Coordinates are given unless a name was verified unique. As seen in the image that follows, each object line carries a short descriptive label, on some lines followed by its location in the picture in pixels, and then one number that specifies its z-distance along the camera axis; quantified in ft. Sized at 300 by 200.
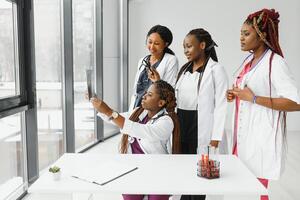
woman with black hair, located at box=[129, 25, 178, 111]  7.35
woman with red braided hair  5.89
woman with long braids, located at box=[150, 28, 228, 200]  6.75
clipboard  4.80
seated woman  5.91
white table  4.48
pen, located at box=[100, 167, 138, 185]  4.74
